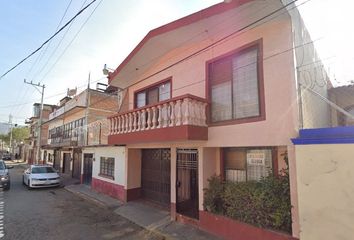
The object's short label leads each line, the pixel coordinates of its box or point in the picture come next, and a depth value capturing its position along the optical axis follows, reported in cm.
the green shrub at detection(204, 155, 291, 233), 547
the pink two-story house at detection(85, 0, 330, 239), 571
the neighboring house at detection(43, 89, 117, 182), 1798
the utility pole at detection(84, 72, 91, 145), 1927
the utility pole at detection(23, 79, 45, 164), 2377
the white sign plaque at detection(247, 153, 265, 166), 652
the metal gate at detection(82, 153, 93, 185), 1784
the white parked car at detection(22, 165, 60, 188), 1552
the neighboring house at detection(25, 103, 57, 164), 3609
